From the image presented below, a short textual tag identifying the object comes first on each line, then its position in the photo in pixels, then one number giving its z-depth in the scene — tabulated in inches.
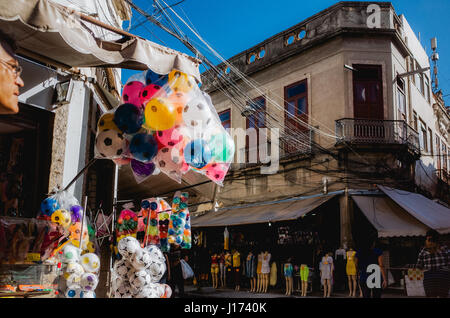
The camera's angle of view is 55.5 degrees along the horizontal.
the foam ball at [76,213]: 193.6
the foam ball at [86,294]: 168.1
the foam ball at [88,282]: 170.4
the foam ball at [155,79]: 177.0
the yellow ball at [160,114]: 161.8
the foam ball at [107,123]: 177.4
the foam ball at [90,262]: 177.2
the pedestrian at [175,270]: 357.9
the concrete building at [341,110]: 582.2
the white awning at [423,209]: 491.5
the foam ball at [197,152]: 173.5
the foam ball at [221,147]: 180.9
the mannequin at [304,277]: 522.0
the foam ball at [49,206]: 184.9
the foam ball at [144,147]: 174.1
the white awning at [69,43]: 132.4
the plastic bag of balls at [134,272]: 193.2
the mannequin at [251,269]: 583.5
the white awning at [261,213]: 548.3
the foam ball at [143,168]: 199.9
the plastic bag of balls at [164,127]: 167.5
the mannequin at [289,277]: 533.0
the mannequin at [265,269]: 561.6
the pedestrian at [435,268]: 309.3
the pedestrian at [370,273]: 336.2
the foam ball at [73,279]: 168.4
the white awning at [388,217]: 490.9
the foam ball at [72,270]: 169.0
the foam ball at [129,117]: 170.9
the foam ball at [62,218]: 183.6
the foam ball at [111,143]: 177.5
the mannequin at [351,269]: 487.5
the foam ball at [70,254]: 171.9
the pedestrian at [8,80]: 124.8
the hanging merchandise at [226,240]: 673.0
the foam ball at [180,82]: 171.9
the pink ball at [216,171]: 188.2
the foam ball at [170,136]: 171.5
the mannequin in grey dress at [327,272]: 498.0
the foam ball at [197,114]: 169.9
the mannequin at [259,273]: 569.0
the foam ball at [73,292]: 167.5
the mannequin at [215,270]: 650.8
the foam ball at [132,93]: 175.9
